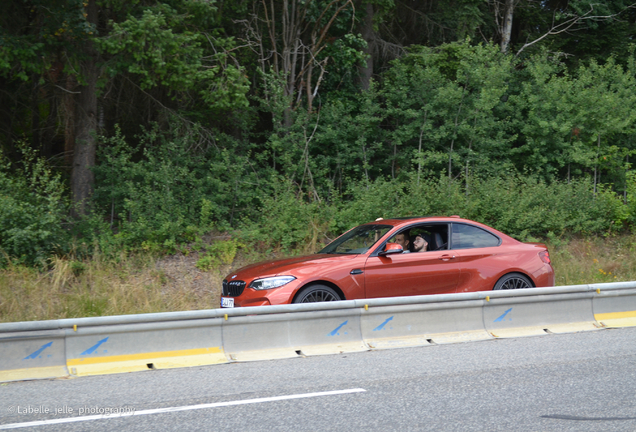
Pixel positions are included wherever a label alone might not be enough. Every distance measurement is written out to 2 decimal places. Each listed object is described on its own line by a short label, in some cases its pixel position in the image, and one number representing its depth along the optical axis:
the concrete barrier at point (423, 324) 7.78
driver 9.18
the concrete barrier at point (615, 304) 9.05
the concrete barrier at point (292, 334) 7.09
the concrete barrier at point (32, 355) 6.10
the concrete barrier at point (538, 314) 8.44
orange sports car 8.12
